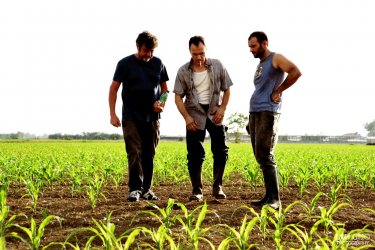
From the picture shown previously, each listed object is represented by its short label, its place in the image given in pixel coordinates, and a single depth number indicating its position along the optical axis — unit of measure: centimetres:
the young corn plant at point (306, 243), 307
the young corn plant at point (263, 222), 378
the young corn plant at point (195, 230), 307
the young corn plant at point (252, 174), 681
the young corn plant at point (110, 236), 286
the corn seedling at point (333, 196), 542
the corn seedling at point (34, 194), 514
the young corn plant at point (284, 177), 688
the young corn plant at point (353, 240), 306
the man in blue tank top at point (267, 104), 494
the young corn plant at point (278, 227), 303
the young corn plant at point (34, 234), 312
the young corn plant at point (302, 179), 645
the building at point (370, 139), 7738
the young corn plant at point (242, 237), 307
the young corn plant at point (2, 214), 287
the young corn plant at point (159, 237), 305
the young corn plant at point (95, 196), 514
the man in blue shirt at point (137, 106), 572
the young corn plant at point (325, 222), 359
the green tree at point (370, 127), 17175
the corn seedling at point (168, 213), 377
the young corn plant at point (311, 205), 435
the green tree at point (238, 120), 9520
